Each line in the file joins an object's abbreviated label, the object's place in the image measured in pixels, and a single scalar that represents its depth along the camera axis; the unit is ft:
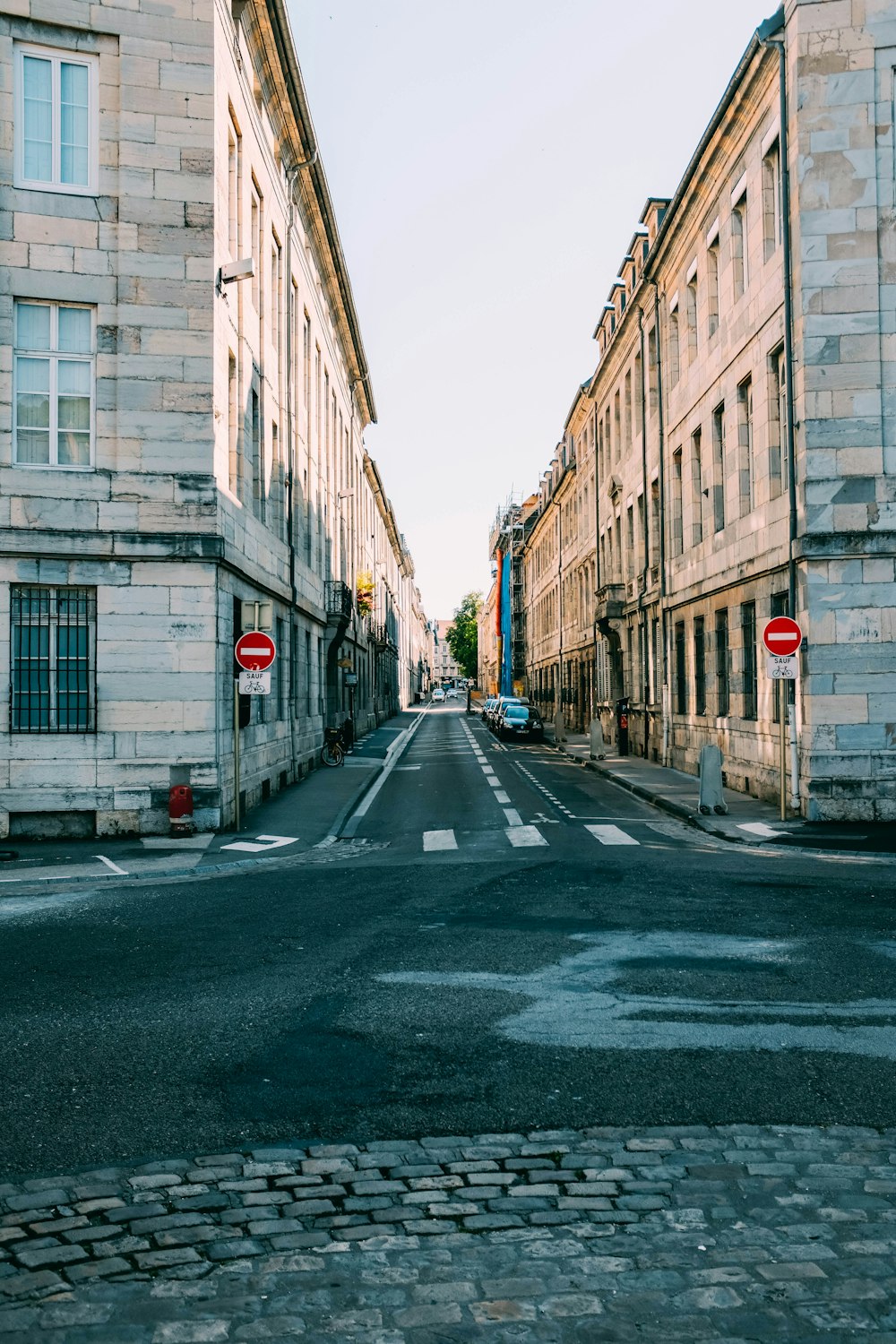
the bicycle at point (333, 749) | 100.12
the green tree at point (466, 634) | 565.94
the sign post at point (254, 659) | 53.98
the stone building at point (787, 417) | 55.83
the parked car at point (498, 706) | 160.00
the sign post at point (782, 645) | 53.57
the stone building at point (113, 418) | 52.80
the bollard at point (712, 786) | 60.29
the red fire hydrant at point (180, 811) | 52.37
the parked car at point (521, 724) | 148.66
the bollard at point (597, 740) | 107.76
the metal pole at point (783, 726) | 55.76
